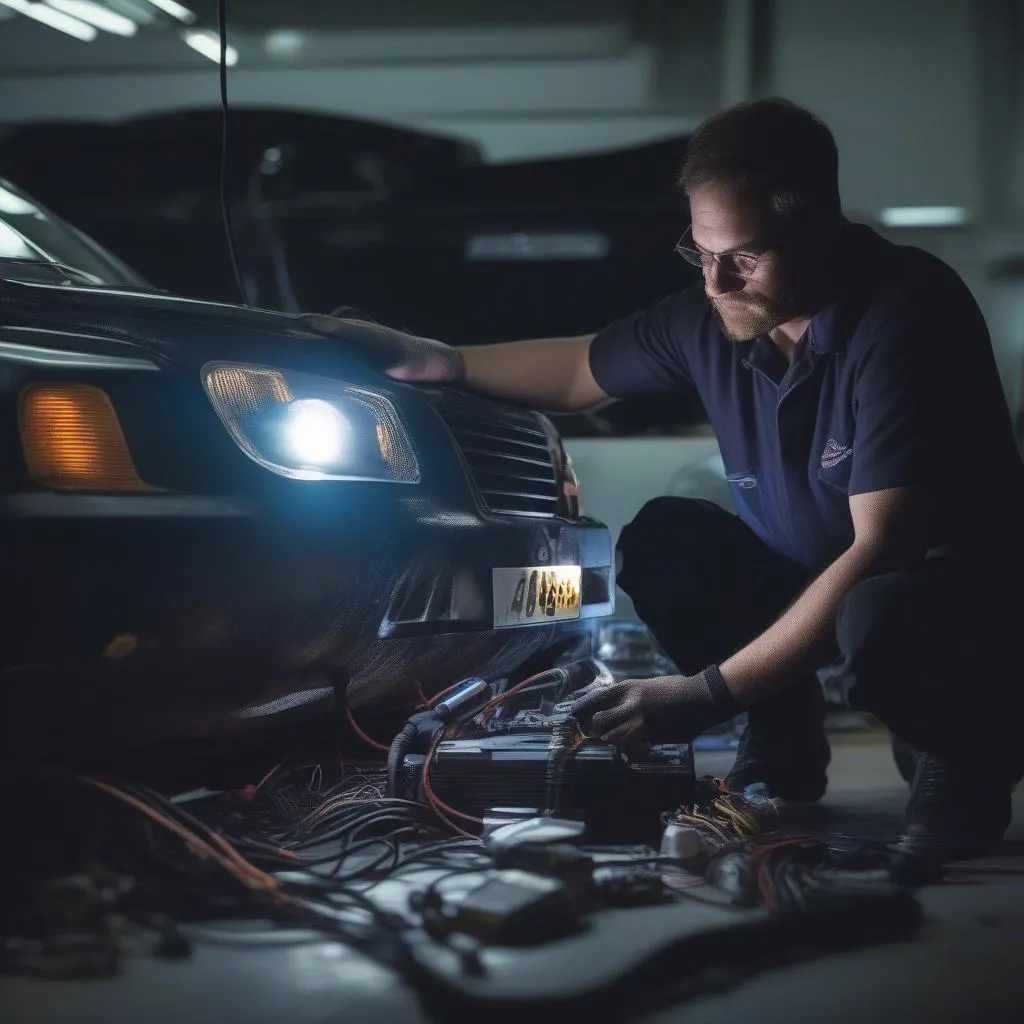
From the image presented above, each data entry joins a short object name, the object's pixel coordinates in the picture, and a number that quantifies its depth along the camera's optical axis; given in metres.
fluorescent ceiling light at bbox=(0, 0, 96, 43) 3.94
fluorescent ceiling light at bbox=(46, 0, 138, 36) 3.96
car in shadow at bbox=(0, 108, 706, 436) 3.37
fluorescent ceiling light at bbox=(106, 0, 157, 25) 3.96
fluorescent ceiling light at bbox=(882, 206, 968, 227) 3.44
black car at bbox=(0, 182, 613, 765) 1.51
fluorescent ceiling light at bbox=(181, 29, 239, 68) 3.92
